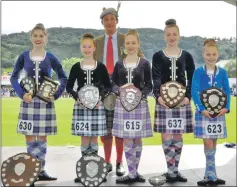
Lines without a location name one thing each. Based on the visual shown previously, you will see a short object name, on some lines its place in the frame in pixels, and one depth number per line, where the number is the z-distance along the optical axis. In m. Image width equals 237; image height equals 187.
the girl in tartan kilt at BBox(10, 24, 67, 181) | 3.45
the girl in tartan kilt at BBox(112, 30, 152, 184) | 3.42
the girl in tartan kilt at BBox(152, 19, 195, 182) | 3.47
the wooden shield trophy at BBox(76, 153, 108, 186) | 3.15
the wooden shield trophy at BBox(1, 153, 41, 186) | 3.08
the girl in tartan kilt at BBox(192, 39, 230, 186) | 3.41
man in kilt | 3.82
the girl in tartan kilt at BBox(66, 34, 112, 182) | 3.46
